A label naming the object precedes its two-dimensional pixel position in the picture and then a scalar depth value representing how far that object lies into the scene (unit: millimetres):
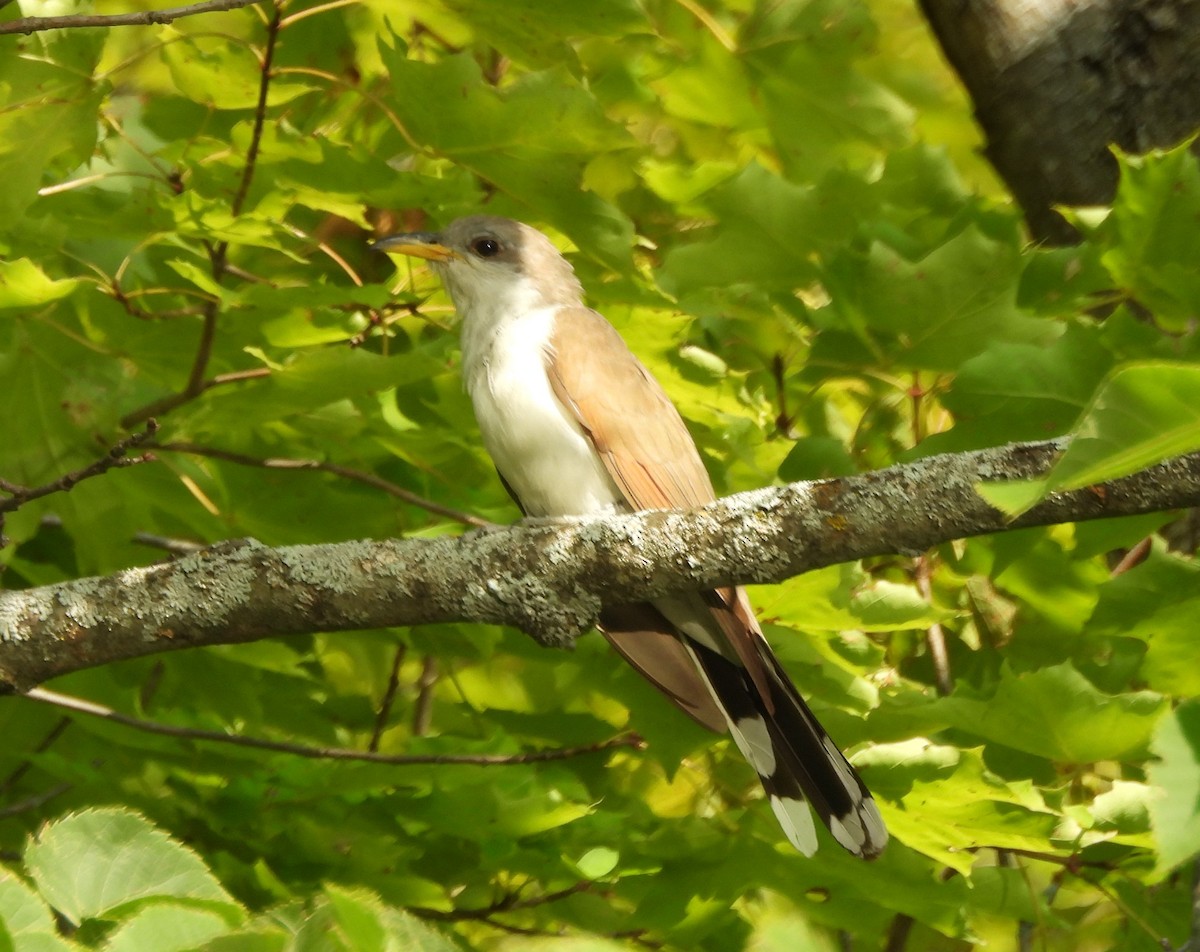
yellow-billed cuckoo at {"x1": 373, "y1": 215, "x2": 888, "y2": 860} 6738
